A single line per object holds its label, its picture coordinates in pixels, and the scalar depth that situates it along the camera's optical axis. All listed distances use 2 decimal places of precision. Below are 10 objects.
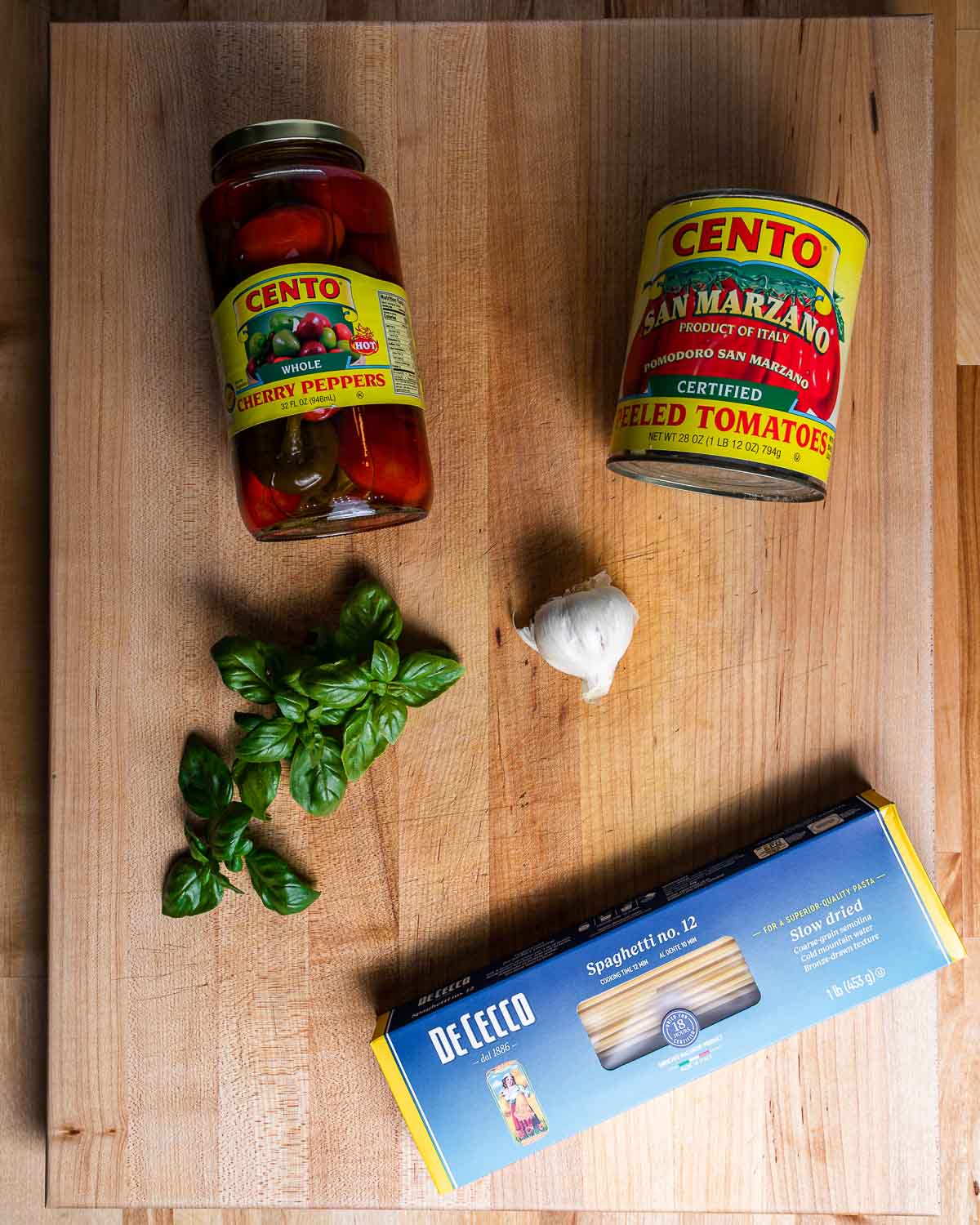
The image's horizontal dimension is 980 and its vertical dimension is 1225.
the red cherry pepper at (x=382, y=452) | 0.69
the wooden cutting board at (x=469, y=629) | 0.84
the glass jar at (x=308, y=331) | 0.67
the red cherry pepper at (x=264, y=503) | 0.70
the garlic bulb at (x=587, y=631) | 0.79
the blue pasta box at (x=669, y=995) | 0.77
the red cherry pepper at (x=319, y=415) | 0.68
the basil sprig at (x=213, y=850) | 0.80
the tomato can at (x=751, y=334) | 0.66
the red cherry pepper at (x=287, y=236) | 0.68
